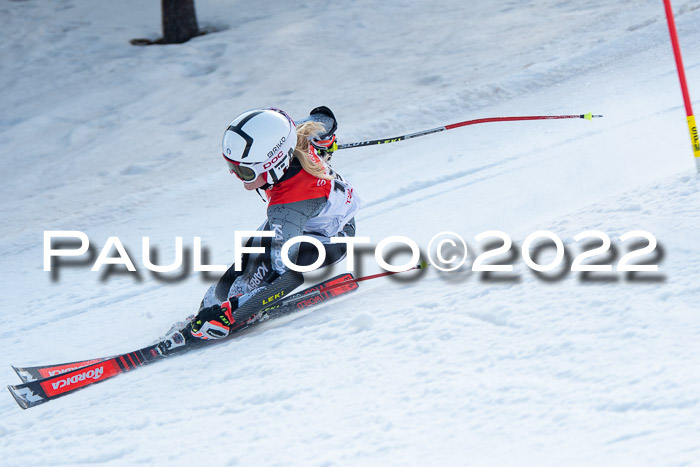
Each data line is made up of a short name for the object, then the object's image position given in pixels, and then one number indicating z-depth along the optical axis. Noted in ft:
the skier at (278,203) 25.52
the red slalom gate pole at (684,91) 25.57
